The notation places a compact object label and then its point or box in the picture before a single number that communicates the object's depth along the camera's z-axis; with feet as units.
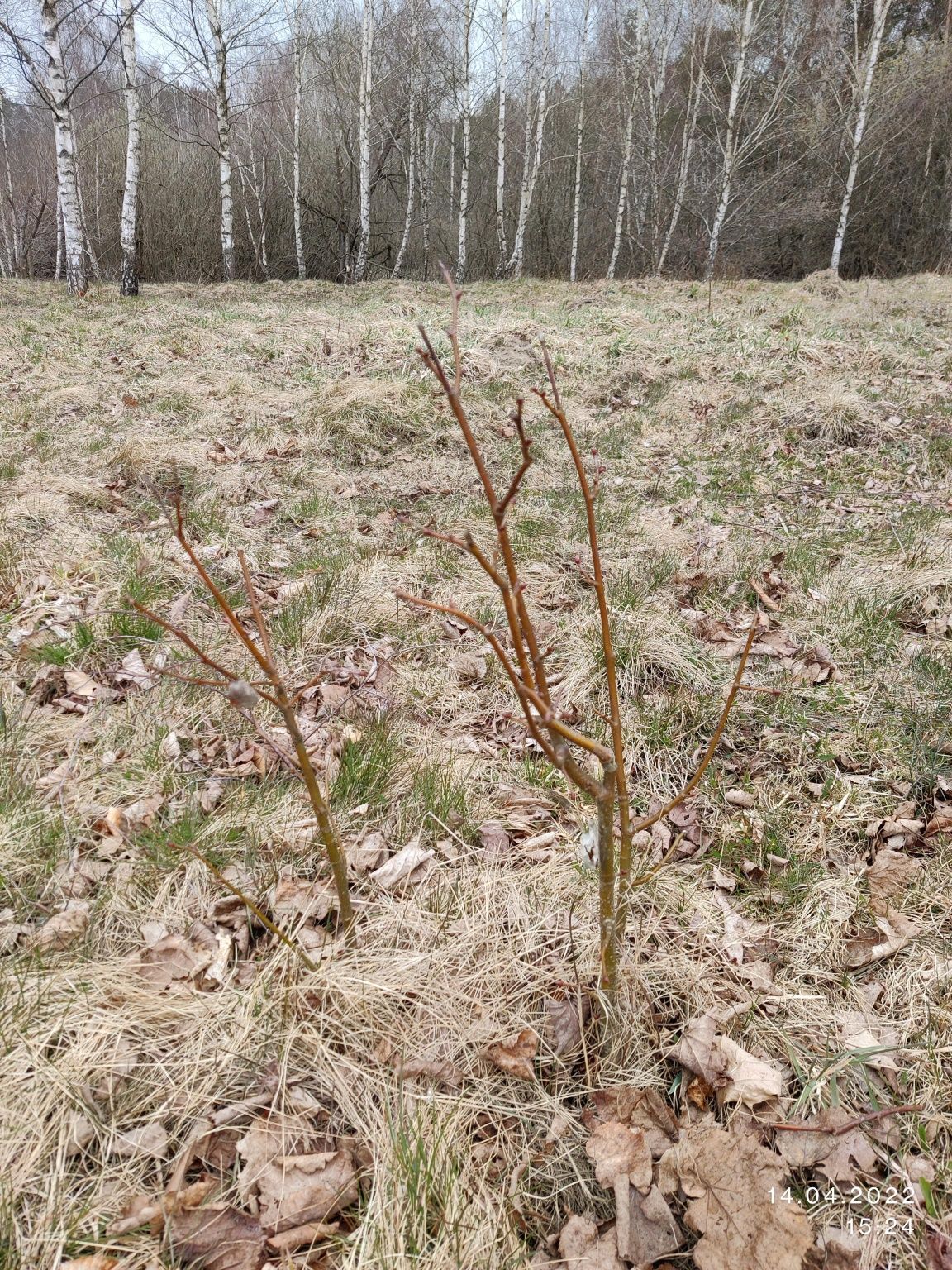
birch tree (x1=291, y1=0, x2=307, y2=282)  52.01
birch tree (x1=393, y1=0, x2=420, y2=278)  54.49
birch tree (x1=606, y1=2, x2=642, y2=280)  53.78
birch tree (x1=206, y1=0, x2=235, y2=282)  40.86
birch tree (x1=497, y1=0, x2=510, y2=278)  49.47
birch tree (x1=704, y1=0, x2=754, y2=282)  41.78
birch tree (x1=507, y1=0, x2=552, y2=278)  52.49
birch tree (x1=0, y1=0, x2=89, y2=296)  30.14
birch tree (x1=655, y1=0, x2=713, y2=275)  53.44
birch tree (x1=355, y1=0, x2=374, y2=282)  45.78
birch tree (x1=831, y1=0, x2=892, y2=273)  43.80
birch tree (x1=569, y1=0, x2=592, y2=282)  57.21
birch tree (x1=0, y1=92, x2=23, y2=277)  59.98
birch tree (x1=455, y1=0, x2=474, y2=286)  47.80
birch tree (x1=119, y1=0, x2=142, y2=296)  33.01
